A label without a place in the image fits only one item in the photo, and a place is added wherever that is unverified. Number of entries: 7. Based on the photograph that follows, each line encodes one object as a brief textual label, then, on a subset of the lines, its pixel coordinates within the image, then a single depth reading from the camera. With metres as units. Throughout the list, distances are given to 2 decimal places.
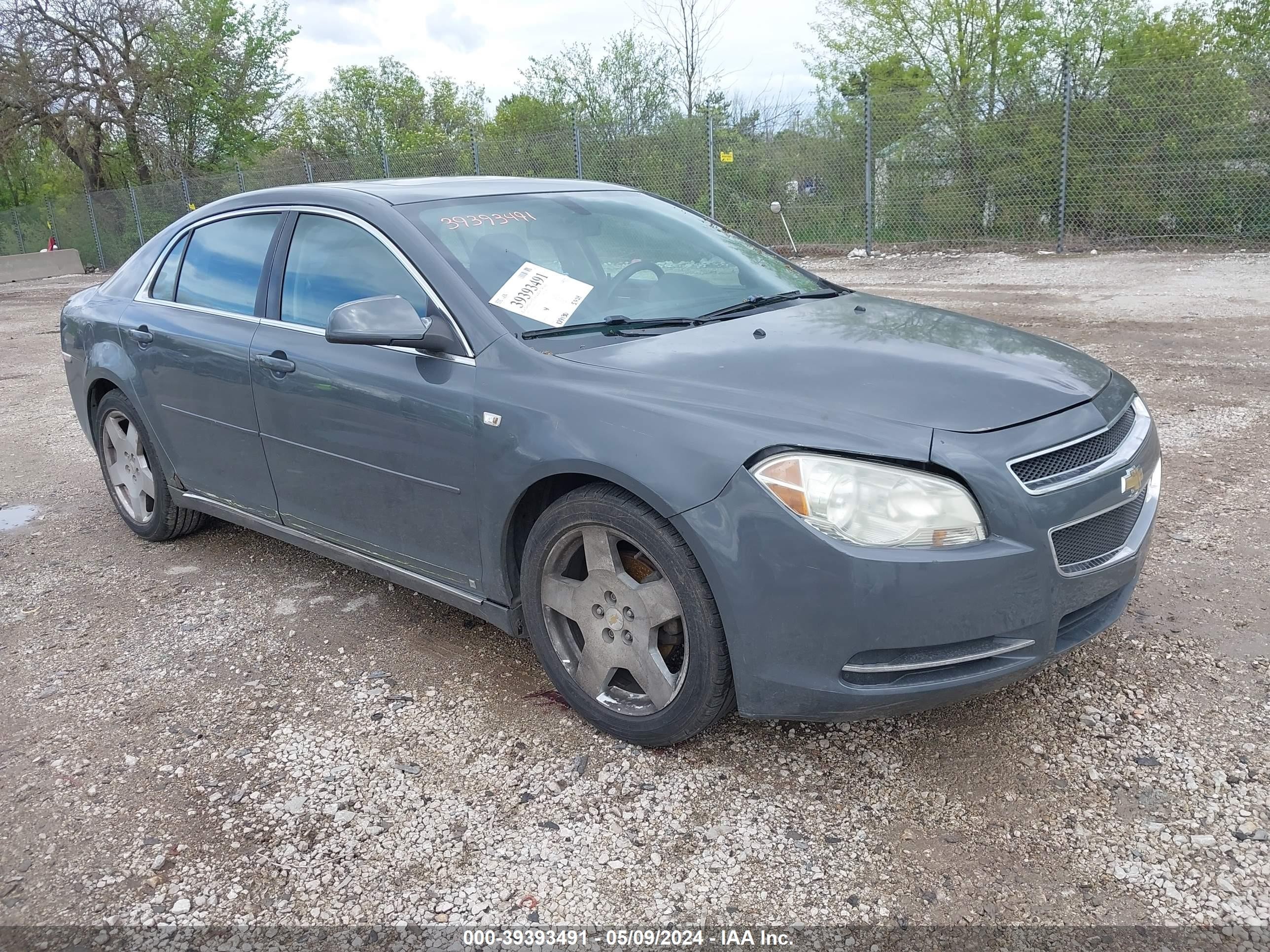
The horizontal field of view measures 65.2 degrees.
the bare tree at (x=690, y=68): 23.42
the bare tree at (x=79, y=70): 27.12
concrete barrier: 26.03
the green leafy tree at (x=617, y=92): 18.25
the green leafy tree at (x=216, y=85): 30.22
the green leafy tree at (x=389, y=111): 45.16
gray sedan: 2.42
